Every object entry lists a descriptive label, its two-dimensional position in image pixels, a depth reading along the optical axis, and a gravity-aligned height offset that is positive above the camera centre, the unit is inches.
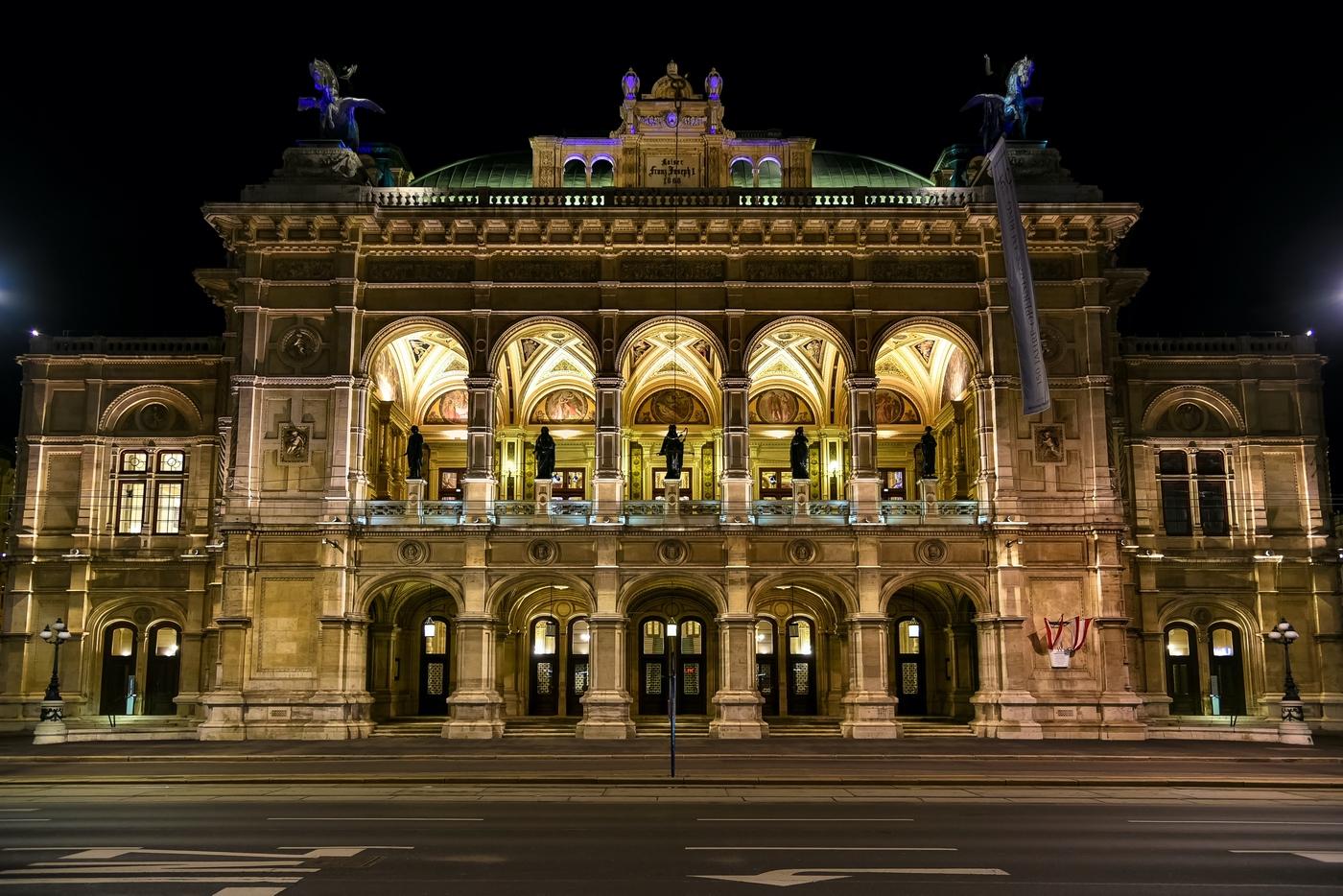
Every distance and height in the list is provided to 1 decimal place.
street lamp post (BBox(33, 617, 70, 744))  1336.1 -58.1
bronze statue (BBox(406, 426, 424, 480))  1557.6 +268.9
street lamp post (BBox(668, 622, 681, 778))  1678.6 +37.4
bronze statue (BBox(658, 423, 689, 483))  1515.7 +265.0
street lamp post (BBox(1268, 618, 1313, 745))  1339.8 -58.0
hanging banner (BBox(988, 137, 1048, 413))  1364.4 +414.7
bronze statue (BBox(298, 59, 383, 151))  1546.5 +711.0
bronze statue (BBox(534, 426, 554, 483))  1513.3 +257.1
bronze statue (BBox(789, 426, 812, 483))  1521.0 +260.0
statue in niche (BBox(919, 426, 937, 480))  1608.0 +276.9
